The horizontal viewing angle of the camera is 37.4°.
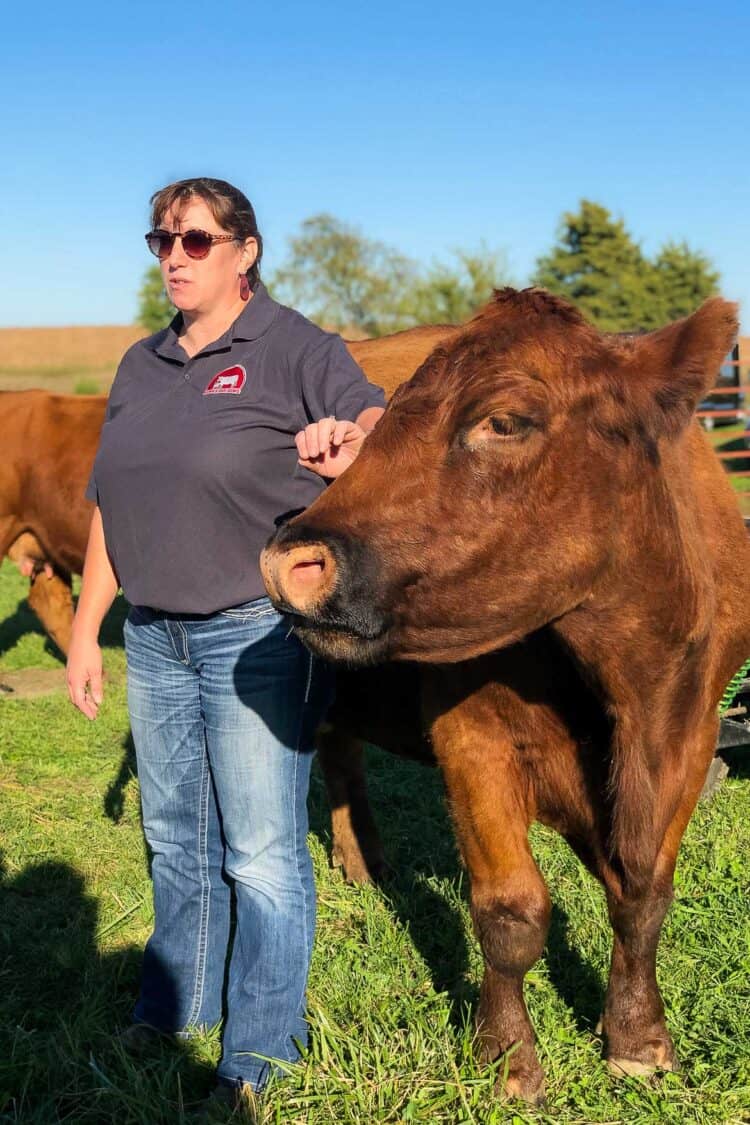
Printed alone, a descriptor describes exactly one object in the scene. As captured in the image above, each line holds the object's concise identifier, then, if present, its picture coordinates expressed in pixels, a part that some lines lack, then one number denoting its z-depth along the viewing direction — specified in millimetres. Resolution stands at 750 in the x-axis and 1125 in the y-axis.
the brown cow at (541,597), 2301
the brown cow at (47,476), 8609
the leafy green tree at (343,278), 42812
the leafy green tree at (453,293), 39656
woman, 2787
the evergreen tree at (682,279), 52438
